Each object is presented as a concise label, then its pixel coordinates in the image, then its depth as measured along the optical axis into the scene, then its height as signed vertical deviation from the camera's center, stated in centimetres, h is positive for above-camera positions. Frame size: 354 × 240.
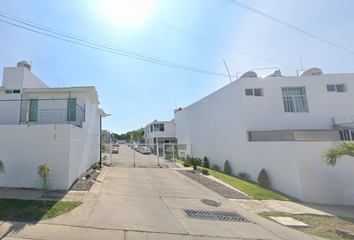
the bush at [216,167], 1398 -259
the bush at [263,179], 933 -251
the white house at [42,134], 655 +55
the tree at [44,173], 487 -82
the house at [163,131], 3003 +177
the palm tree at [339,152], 595 -75
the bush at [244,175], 1094 -265
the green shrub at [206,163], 1561 -236
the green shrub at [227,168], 1265 -240
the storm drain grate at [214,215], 500 -248
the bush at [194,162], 1302 -184
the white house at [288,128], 762 +46
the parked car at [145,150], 2474 -135
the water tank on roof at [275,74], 1351 +523
